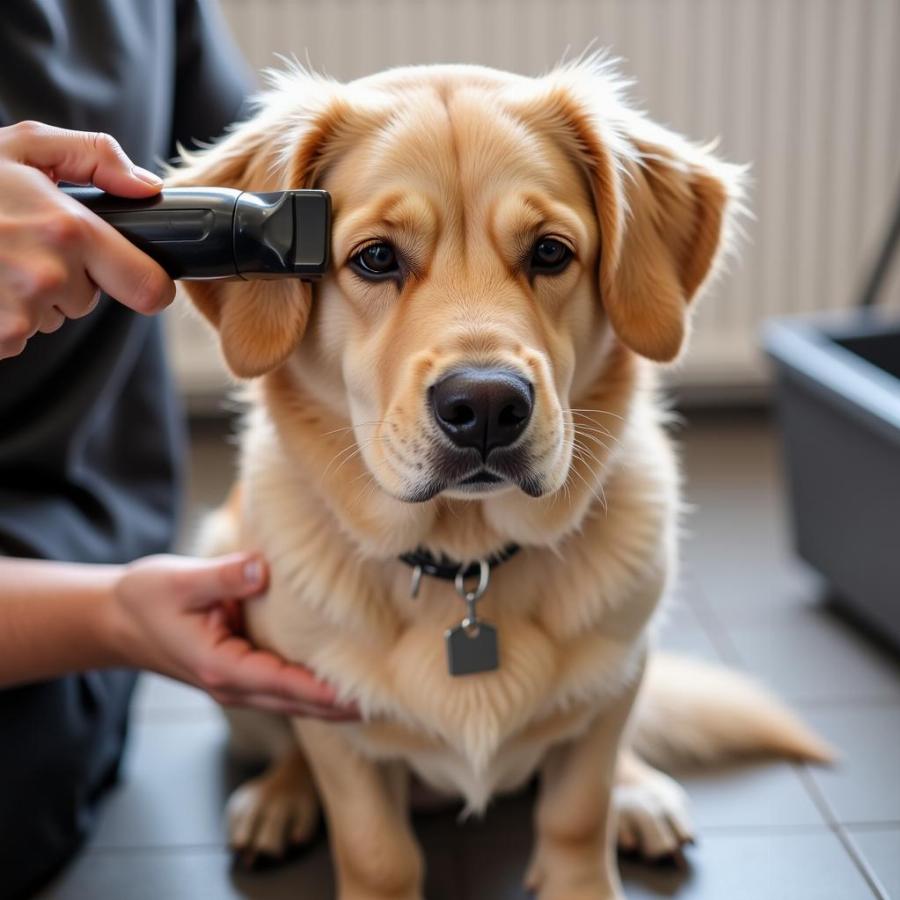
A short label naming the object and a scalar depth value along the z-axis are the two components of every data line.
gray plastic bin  1.88
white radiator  2.71
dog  1.15
